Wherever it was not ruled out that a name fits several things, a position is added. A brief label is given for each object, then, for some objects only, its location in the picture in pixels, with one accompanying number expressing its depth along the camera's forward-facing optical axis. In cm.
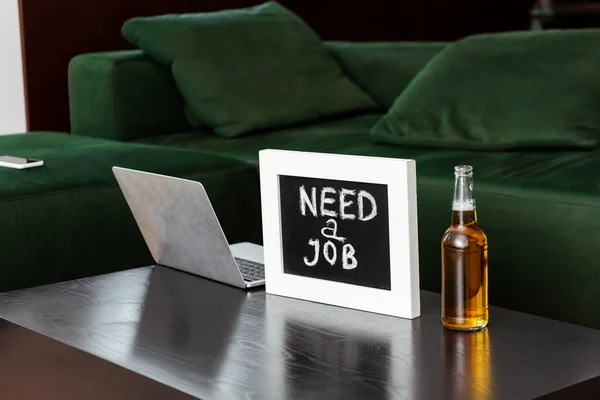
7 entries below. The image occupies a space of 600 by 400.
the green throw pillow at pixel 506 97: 346
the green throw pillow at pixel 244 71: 413
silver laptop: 255
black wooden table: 209
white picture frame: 234
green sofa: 293
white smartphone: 332
